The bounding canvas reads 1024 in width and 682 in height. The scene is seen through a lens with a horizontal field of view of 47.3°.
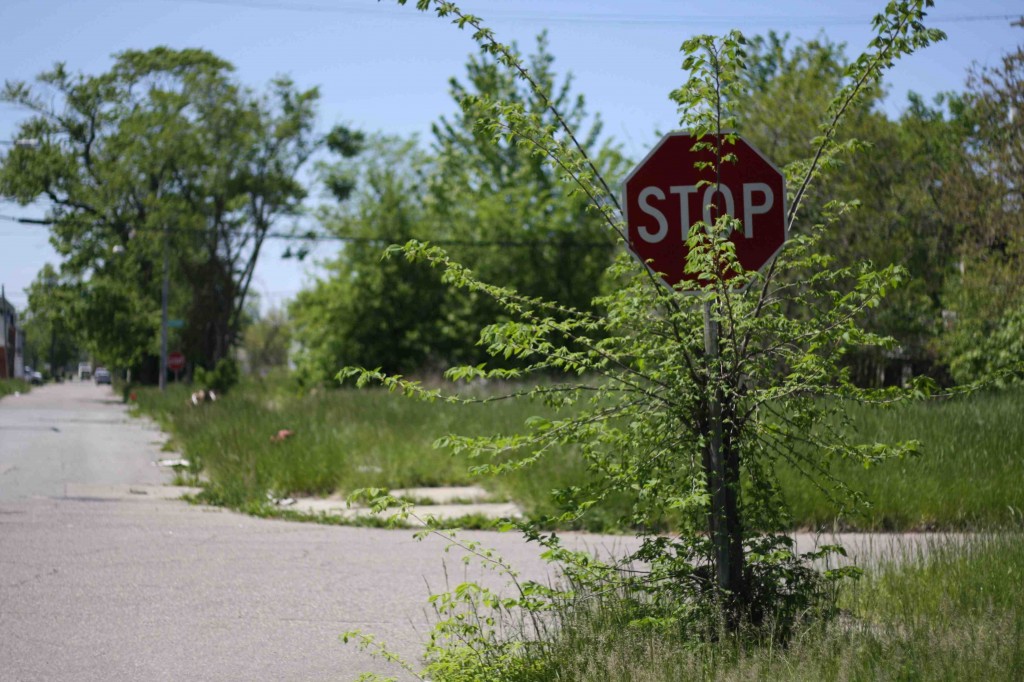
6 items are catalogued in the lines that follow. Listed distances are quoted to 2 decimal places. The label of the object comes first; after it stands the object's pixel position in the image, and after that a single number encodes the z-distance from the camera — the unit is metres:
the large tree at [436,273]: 45.91
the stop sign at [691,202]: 5.90
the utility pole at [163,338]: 50.88
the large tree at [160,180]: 56.25
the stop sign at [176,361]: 52.16
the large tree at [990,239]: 17.44
